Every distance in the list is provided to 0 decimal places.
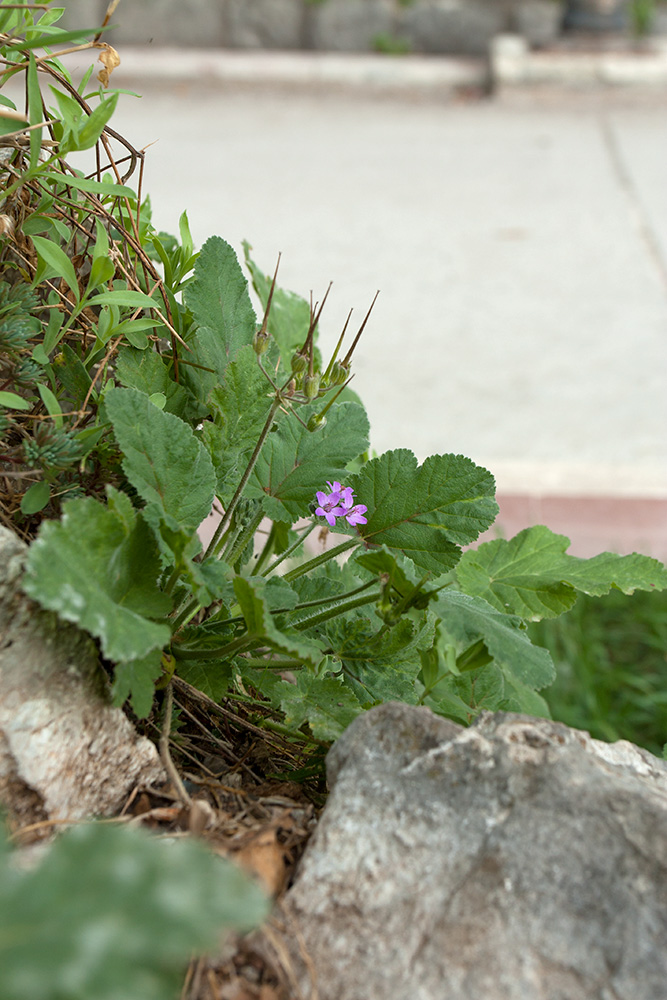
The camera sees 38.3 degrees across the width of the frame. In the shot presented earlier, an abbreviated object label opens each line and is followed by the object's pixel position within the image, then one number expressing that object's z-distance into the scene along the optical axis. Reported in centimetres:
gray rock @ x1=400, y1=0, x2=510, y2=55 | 634
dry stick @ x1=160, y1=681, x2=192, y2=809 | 81
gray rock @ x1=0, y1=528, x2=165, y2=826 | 76
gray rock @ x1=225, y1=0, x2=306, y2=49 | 637
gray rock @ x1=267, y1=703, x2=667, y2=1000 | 67
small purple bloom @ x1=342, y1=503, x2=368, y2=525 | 96
